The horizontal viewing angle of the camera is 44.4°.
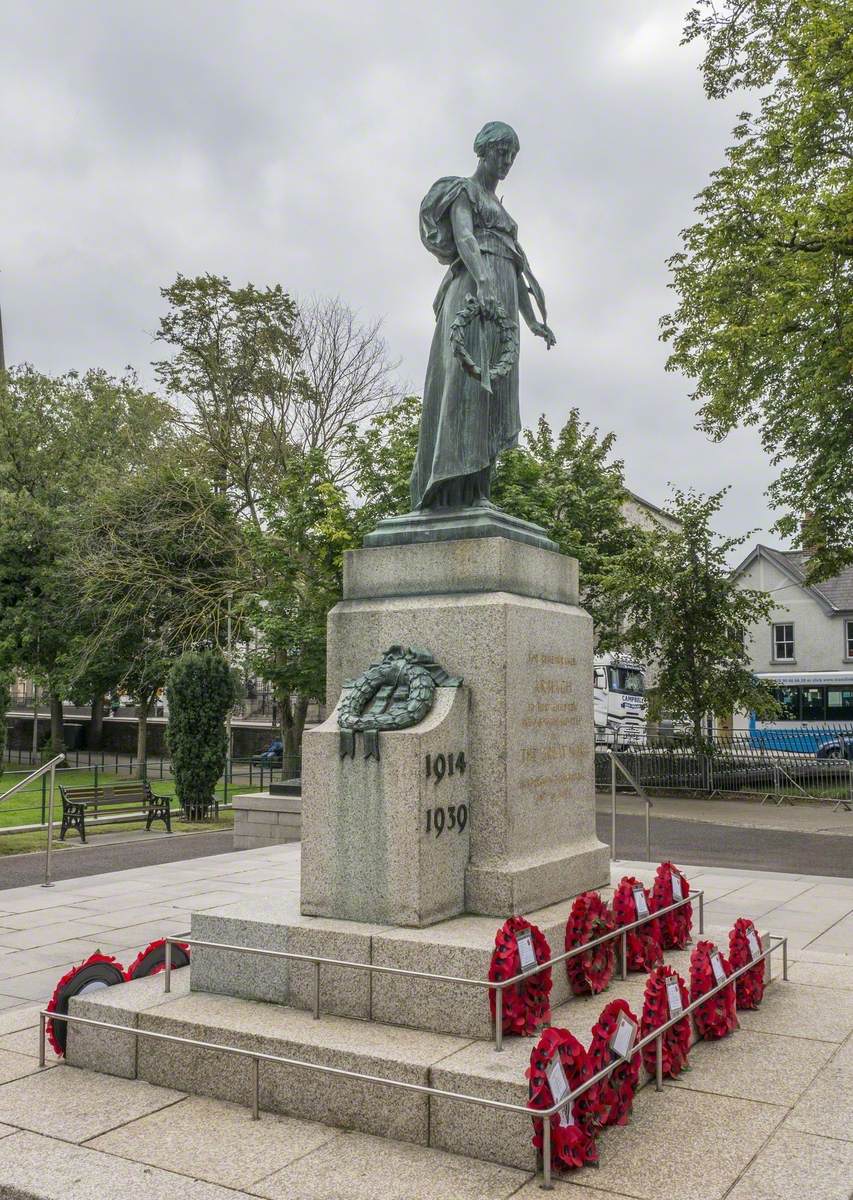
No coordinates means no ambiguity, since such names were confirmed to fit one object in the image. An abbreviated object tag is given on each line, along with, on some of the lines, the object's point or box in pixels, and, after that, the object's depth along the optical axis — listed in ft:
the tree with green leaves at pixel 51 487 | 111.04
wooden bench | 53.06
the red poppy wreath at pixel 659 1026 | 16.35
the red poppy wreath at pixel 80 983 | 18.19
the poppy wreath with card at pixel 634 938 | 20.53
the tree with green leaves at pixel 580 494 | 82.23
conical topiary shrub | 62.34
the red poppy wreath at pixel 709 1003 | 18.35
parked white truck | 104.12
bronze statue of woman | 22.77
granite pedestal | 19.81
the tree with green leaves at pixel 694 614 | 80.43
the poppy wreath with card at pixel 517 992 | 16.15
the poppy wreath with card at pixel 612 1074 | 14.53
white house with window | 147.33
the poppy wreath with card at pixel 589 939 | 18.72
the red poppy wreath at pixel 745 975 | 20.10
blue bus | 112.16
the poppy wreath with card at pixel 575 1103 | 13.43
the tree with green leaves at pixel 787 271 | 57.77
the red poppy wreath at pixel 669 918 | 22.18
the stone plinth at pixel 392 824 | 18.51
